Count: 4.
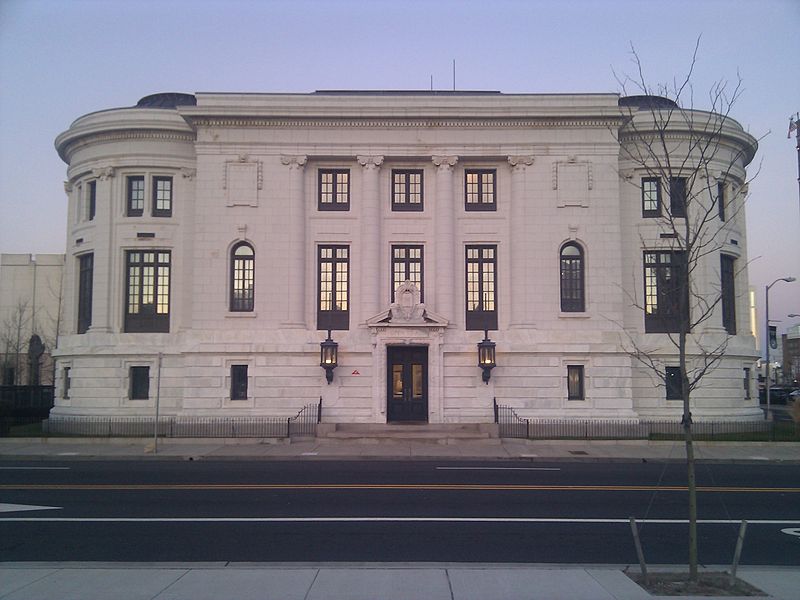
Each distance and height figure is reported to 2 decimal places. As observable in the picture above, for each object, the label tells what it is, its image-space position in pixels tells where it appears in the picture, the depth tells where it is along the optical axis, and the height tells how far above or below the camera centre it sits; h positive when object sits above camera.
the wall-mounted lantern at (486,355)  32.84 -0.18
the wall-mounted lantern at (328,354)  32.84 -0.14
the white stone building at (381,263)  33.66 +4.25
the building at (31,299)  71.50 +5.36
